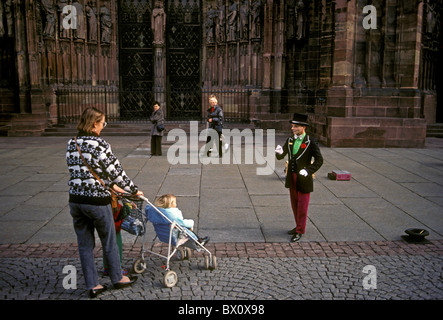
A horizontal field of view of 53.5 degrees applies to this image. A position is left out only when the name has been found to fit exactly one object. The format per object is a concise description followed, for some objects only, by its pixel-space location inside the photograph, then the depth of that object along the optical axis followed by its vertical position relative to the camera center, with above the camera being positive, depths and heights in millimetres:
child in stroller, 4559 -1255
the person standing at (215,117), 11492 -721
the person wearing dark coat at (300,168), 5721 -1012
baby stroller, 4434 -1533
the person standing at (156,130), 11594 -1064
